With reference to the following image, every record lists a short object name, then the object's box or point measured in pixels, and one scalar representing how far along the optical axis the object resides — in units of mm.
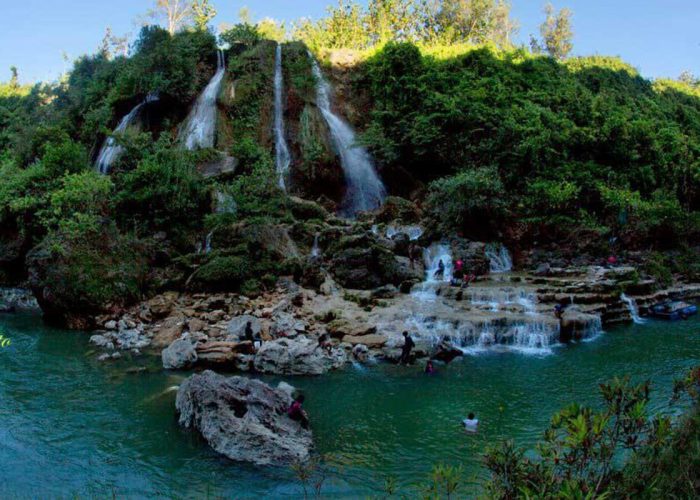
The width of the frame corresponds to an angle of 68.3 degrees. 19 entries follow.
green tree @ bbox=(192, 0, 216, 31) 47997
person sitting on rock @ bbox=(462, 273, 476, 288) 21375
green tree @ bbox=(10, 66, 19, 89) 52266
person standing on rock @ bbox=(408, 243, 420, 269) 24703
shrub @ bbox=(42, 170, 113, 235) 22125
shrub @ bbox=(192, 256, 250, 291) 21578
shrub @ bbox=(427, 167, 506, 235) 25828
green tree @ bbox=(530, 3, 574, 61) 57438
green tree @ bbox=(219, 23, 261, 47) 35375
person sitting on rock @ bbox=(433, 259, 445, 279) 23628
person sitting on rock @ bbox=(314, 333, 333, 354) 16328
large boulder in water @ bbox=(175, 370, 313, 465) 9953
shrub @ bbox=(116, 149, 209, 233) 24922
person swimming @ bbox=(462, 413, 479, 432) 11227
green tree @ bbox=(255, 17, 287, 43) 38781
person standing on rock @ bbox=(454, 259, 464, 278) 22297
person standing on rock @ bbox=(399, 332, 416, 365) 15727
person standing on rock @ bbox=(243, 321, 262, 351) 16656
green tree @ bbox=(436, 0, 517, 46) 52844
